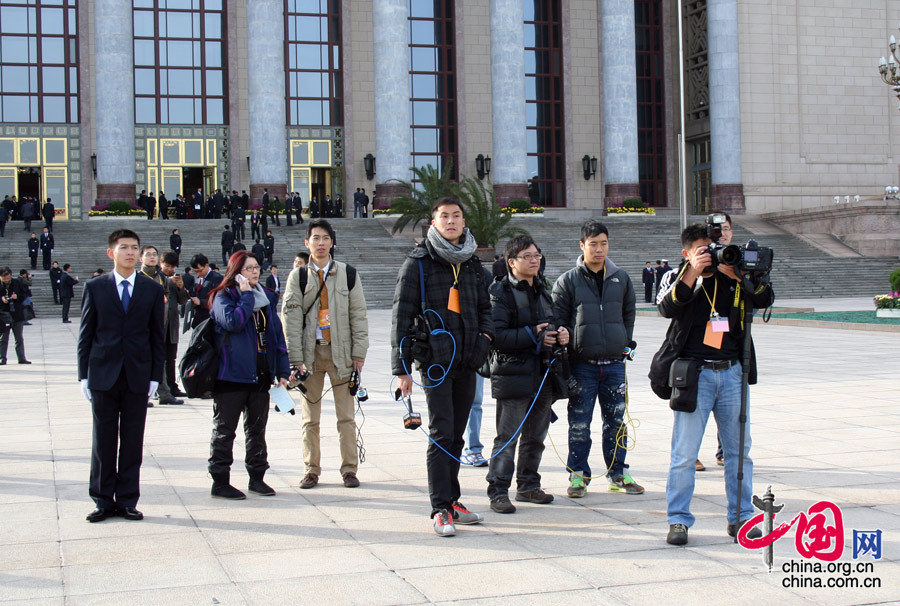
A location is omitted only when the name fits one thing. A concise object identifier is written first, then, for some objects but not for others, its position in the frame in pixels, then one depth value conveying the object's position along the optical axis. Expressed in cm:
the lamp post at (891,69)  2428
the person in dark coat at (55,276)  2798
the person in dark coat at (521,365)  651
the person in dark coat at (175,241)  3148
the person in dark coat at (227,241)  3161
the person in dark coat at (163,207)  4094
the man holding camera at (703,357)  552
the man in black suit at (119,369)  643
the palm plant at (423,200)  3625
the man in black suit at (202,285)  1063
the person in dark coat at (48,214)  3378
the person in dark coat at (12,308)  1666
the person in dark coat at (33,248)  3123
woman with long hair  699
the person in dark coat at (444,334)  593
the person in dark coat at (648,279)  3119
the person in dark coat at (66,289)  2609
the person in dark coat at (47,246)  3109
